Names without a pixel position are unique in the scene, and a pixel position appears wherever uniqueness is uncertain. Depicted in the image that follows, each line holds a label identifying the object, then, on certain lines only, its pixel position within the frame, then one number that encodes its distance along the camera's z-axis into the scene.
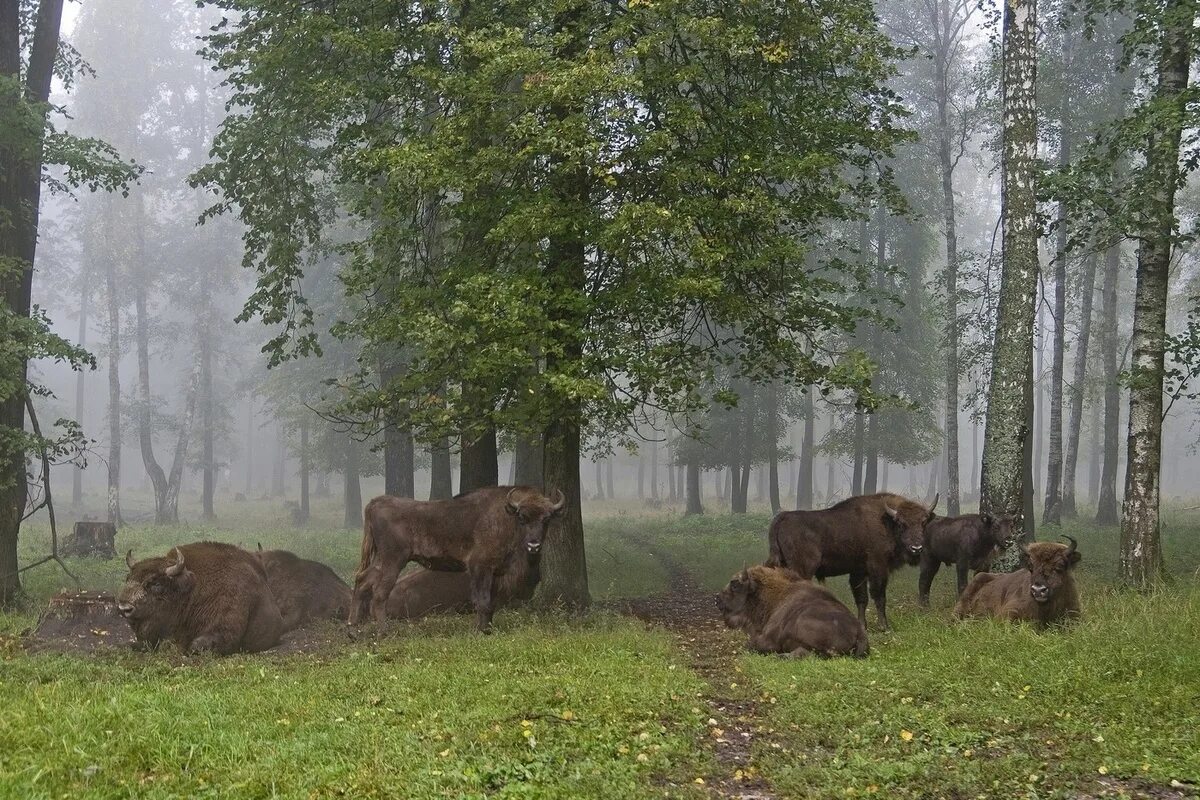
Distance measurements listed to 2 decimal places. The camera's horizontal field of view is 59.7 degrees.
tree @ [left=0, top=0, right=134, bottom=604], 13.93
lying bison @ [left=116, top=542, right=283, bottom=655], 12.24
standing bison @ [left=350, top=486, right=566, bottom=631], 13.88
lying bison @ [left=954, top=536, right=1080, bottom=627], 11.84
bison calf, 16.23
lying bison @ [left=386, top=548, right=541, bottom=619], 15.07
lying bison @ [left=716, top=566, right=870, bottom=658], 11.19
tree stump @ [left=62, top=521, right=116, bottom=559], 23.30
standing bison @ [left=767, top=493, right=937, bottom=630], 14.27
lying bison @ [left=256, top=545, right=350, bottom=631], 14.87
